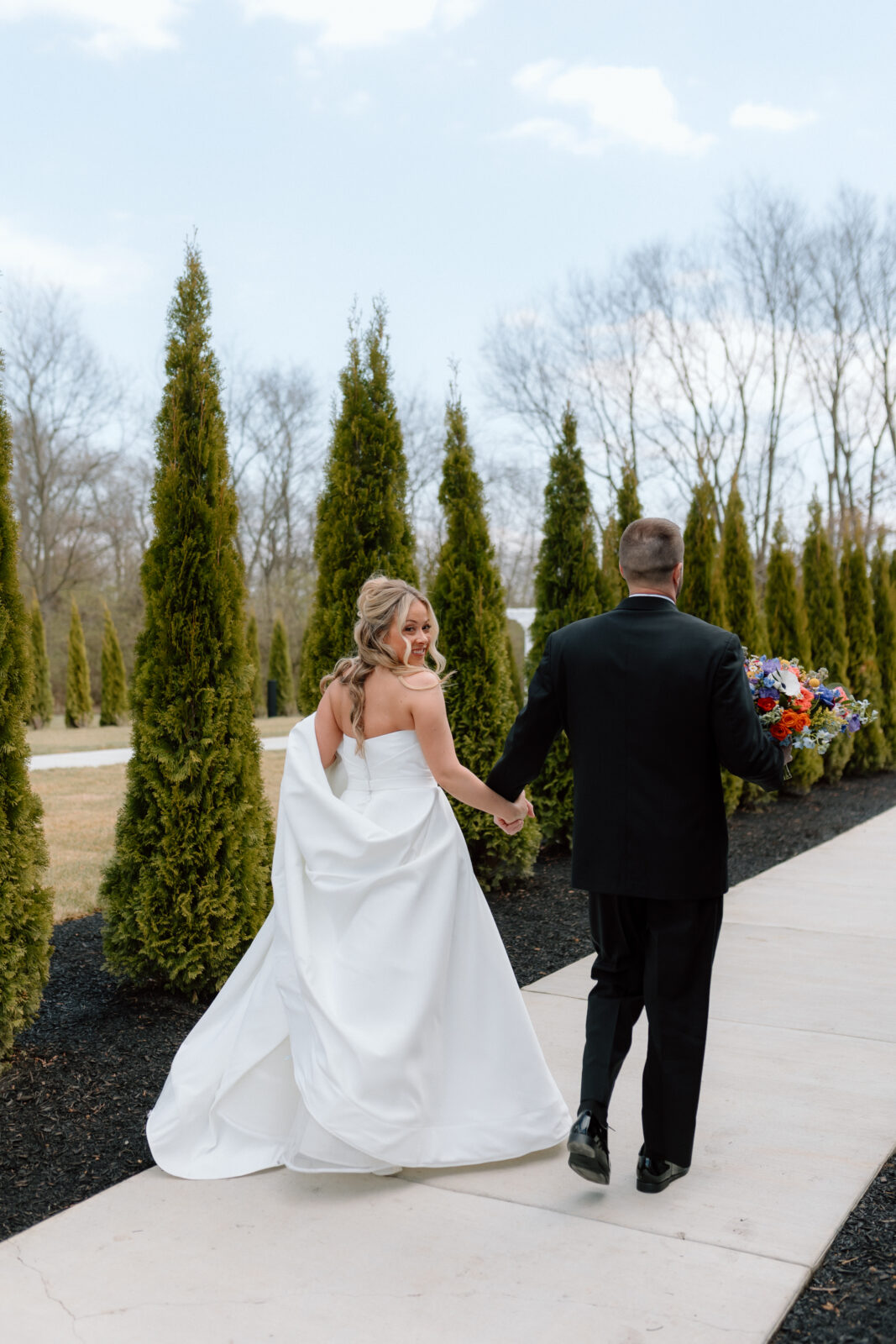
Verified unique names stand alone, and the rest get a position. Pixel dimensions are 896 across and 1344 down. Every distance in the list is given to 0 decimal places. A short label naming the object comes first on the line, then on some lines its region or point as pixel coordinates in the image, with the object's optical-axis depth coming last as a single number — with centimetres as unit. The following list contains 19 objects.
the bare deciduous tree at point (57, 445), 3244
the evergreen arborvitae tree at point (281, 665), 3089
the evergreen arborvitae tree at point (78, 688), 2803
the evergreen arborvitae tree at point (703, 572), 1141
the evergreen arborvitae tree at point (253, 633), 2370
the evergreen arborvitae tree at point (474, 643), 770
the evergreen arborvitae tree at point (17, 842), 424
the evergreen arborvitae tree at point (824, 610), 1495
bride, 327
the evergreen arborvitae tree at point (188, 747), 514
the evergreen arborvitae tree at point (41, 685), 2614
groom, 308
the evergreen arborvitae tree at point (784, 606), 1399
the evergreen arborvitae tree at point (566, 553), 934
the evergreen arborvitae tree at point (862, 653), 1529
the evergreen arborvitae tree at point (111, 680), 2814
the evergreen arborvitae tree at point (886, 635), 1590
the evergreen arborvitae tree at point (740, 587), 1239
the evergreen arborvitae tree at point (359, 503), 723
